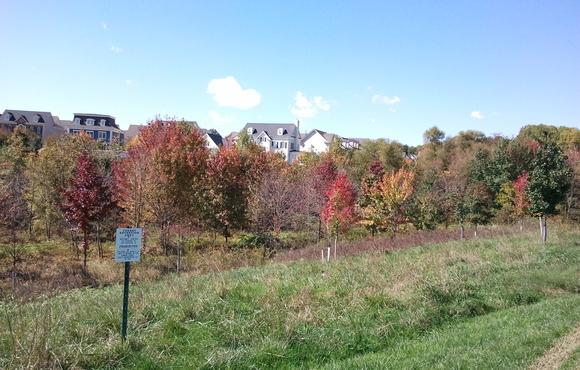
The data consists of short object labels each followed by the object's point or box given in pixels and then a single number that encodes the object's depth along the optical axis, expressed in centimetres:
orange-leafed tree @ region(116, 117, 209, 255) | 1975
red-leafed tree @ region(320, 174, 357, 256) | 1875
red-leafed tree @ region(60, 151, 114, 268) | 1794
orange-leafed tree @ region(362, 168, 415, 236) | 2600
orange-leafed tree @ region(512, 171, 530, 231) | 2786
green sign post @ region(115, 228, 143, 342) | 602
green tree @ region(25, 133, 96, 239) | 2449
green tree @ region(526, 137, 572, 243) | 1747
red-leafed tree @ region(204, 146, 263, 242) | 2433
